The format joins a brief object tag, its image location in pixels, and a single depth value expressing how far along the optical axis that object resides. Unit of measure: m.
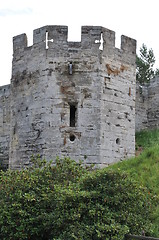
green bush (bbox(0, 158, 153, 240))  7.61
